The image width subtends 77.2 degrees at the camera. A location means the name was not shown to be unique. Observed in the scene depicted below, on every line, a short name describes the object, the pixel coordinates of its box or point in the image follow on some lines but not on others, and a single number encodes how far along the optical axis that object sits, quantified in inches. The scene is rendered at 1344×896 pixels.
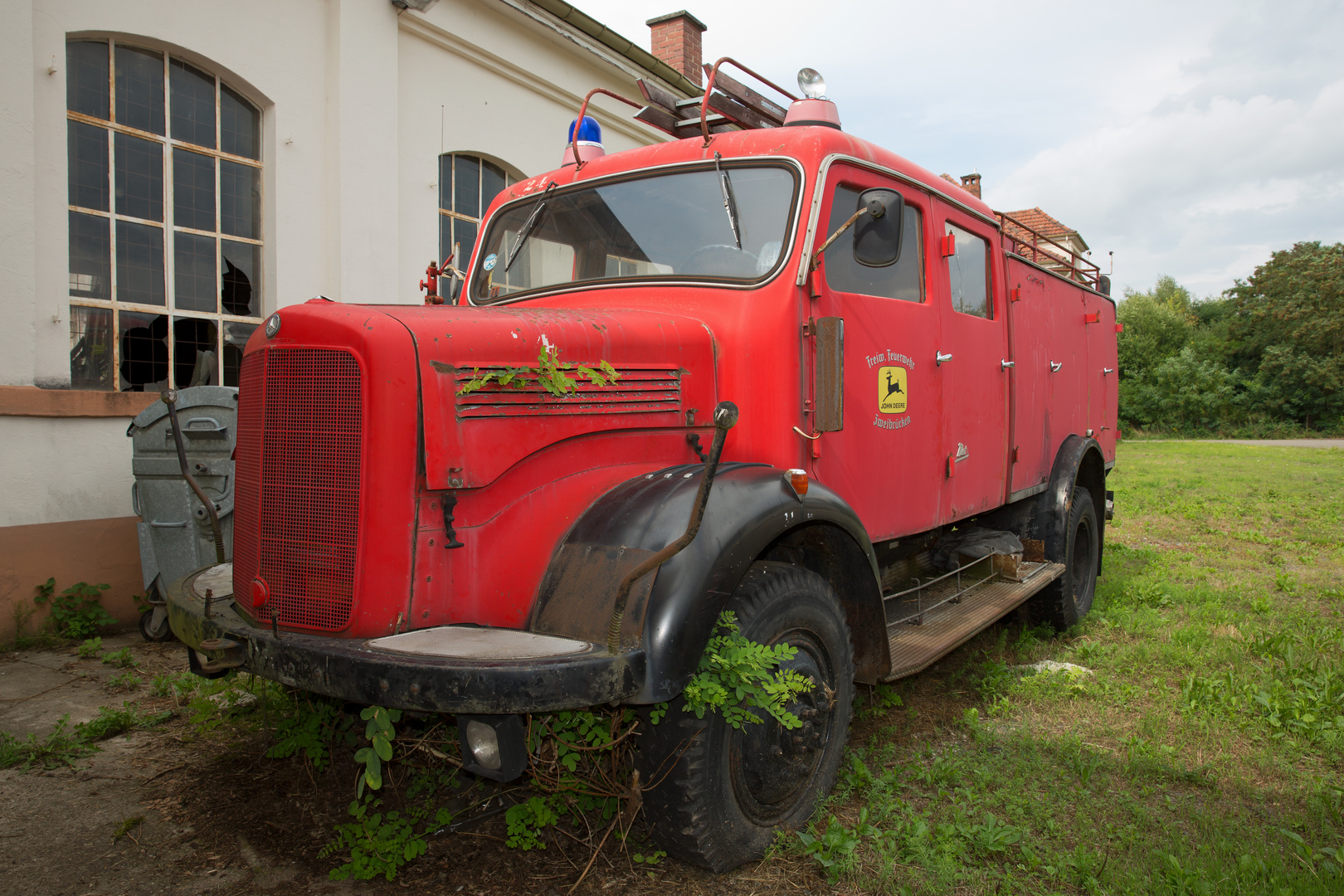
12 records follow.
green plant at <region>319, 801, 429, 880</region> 97.0
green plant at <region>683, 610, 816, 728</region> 87.8
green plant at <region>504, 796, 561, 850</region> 97.9
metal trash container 188.2
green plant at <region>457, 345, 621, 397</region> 89.7
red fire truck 85.0
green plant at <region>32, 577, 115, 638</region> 195.3
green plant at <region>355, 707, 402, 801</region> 80.4
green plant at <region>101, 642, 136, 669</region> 179.2
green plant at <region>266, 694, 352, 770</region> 117.6
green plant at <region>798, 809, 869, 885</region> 96.4
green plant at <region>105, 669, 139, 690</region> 165.9
